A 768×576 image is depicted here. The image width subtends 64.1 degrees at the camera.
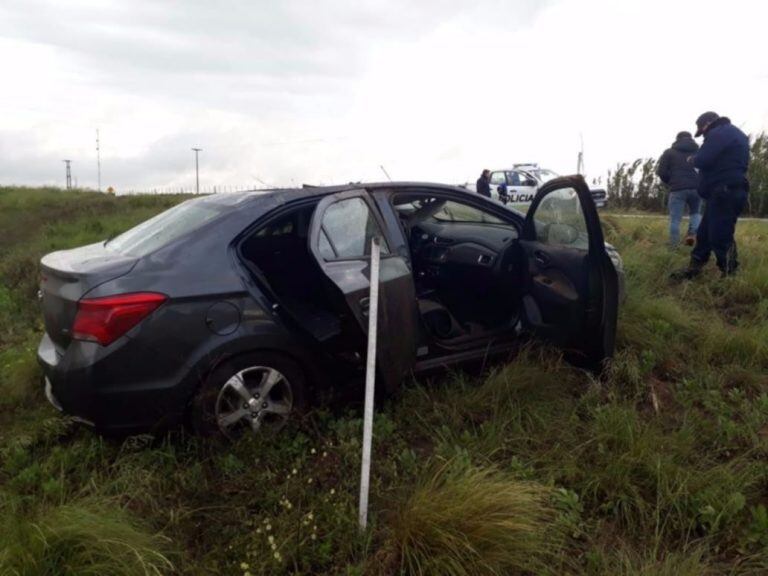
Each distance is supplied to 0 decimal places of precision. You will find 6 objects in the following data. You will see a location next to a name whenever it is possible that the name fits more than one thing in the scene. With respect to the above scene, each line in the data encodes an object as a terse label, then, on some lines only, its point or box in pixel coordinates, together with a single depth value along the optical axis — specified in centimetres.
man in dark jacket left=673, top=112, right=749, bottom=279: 569
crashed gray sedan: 298
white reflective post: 247
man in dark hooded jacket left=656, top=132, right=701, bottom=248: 778
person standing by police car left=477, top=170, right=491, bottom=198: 1639
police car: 2032
